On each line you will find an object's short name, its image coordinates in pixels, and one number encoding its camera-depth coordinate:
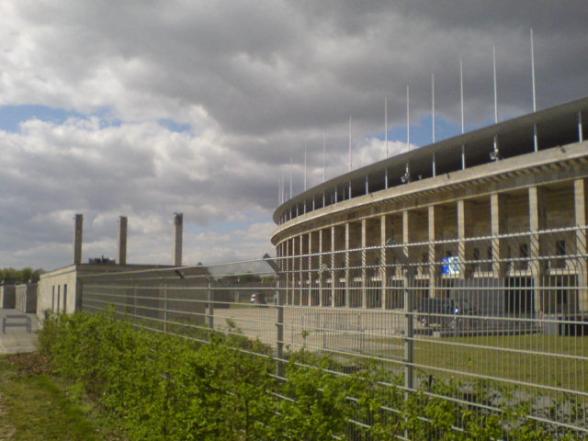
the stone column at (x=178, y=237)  34.78
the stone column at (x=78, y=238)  37.59
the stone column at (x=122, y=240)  34.16
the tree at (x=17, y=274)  130.04
